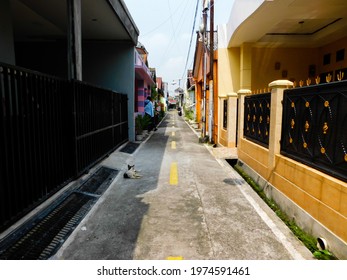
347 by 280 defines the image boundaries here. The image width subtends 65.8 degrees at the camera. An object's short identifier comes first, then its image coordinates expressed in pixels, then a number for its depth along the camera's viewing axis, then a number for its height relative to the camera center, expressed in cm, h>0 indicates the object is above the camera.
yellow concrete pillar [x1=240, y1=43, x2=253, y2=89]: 1206 +211
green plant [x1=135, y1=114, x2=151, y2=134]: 1509 -65
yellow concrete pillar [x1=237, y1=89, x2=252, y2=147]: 854 +4
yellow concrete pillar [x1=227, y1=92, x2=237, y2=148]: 1057 +3
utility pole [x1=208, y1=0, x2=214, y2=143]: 1239 +140
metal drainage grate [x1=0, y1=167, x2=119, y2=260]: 335 -174
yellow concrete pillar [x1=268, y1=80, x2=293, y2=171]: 534 -6
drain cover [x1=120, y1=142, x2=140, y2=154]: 1065 -152
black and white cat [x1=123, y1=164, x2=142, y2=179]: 700 -164
